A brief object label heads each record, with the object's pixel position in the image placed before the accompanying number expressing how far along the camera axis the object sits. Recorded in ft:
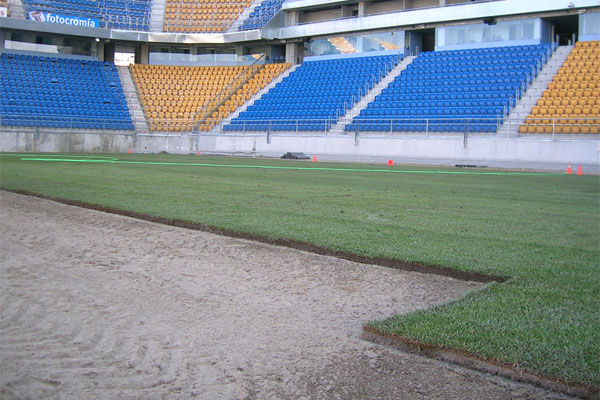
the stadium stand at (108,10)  137.39
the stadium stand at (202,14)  146.92
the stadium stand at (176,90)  125.90
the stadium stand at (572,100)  80.48
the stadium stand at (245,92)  122.72
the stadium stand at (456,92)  90.94
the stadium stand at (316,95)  108.88
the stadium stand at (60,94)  113.60
